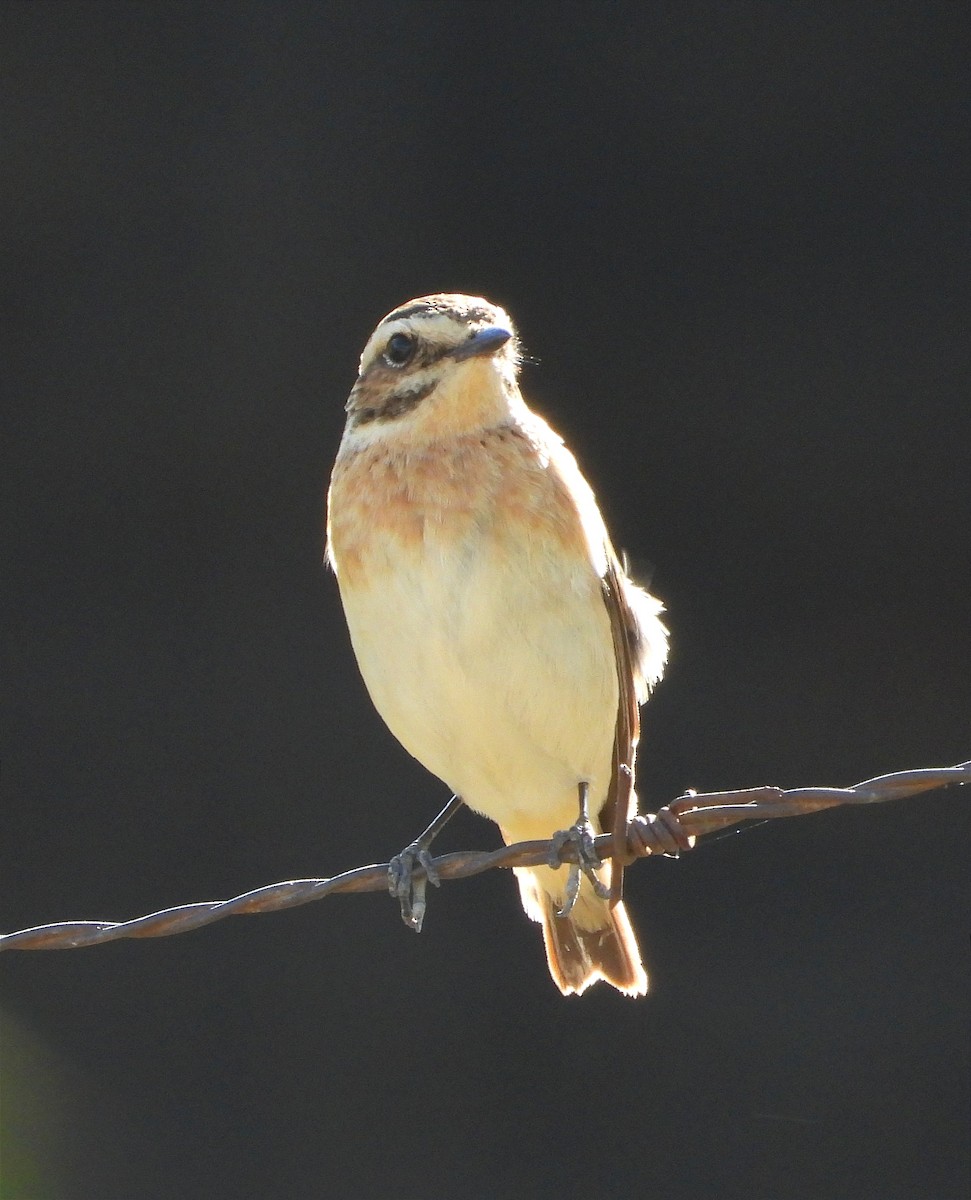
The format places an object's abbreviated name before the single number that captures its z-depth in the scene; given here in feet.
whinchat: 26.94
